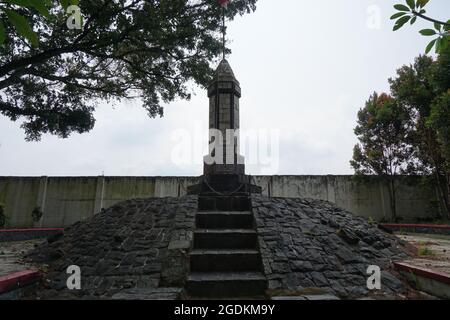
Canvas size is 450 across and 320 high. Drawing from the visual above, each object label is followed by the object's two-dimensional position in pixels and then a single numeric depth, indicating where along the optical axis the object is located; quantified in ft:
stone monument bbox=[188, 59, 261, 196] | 25.73
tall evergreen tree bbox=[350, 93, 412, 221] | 47.67
